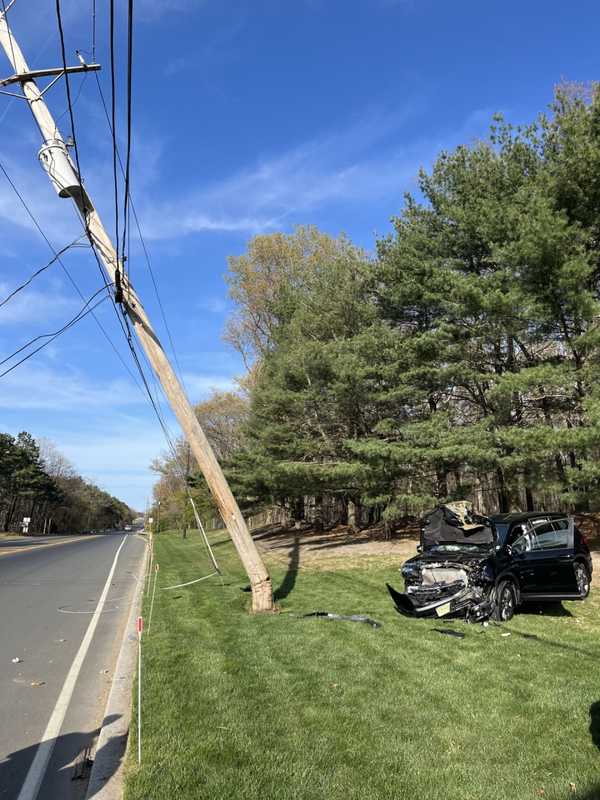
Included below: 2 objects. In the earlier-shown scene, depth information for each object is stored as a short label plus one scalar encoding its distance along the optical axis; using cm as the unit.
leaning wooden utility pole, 932
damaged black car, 844
